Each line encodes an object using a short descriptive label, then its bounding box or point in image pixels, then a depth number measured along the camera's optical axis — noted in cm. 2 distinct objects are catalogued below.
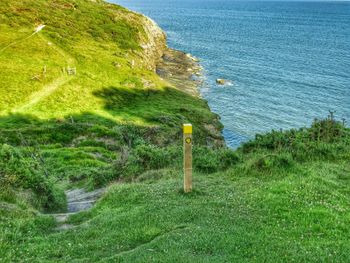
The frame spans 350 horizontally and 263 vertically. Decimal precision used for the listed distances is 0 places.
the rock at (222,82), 11189
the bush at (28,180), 2491
